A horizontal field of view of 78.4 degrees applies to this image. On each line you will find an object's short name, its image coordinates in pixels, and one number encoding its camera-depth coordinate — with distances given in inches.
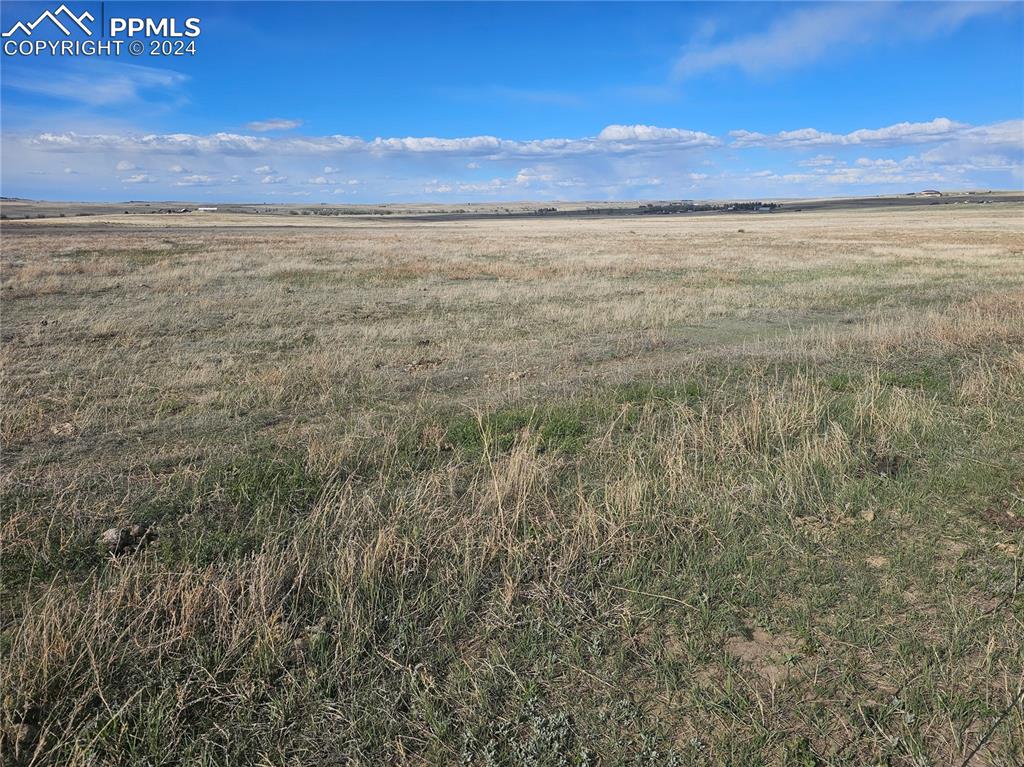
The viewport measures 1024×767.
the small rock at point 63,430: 287.0
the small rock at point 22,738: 120.6
